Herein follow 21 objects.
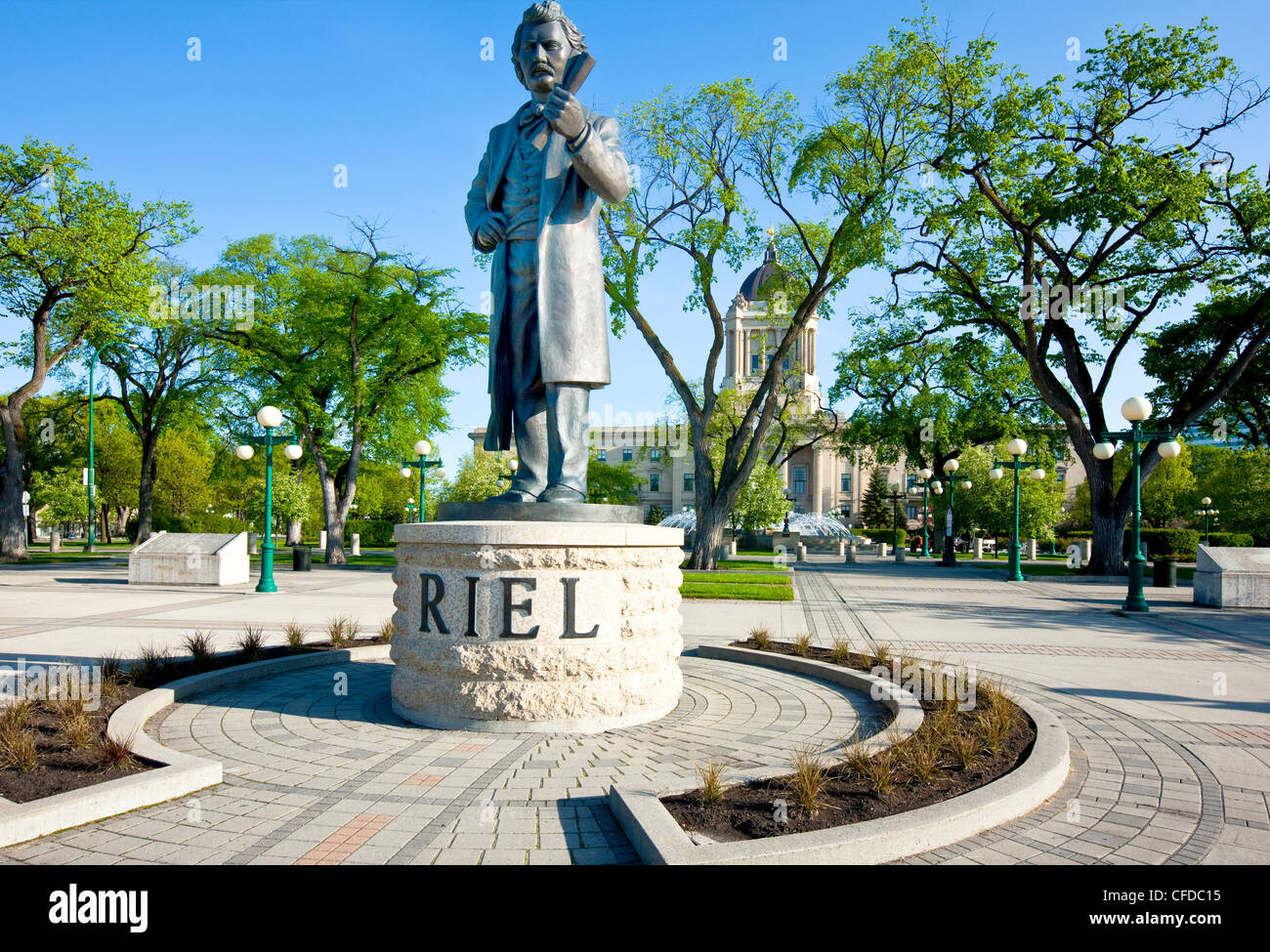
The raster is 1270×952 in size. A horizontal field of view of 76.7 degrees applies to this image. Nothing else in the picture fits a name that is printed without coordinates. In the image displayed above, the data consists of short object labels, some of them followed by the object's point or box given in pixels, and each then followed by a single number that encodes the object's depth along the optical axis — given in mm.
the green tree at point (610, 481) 48250
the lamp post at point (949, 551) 34781
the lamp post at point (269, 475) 17266
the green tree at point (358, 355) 26094
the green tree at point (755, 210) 21625
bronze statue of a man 5977
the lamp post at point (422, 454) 20250
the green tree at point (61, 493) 44125
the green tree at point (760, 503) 51375
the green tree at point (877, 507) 75812
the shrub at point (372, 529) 50219
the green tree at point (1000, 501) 42000
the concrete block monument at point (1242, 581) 16703
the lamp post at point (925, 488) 35344
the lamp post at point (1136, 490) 15203
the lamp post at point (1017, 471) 22516
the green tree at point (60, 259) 25250
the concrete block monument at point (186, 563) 18766
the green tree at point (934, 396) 29953
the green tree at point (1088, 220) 22281
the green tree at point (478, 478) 49591
